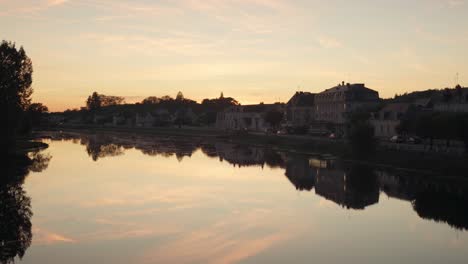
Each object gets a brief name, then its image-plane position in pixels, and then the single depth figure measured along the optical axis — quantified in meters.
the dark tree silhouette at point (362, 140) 60.19
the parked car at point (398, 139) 65.50
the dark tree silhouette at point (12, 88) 60.25
